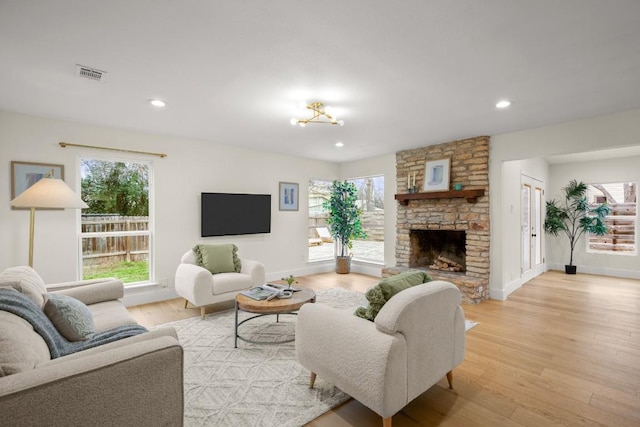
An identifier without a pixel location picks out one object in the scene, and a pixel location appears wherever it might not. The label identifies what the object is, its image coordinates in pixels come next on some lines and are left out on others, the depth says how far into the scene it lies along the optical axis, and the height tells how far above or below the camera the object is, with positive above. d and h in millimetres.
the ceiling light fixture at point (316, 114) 3145 +1112
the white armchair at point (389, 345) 1630 -785
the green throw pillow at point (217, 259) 4055 -605
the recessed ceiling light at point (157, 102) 3062 +1151
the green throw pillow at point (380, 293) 1900 -498
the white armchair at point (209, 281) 3574 -843
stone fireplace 4488 -77
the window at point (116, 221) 3998 -98
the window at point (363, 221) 6336 -145
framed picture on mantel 4836 +660
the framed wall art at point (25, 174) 3416 +463
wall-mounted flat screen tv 4832 +5
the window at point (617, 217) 6047 -34
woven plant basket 6367 -1063
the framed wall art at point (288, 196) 5852 +361
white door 5659 -243
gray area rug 1939 -1284
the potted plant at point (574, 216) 6242 -18
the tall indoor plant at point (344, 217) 6293 -51
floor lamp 2729 +160
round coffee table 2746 -838
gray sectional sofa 1057 -647
